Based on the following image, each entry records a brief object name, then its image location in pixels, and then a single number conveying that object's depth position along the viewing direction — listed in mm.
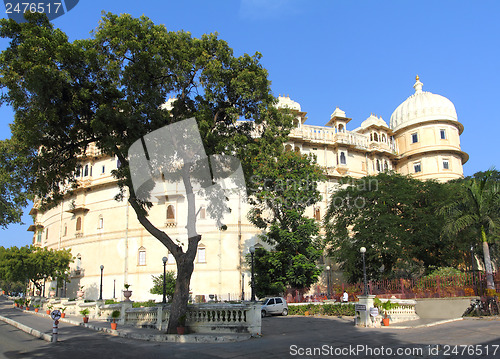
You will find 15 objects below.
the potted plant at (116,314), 19609
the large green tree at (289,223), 29828
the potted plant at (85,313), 21859
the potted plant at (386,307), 17436
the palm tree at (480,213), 20141
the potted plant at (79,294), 30772
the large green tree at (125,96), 14258
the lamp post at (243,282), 38088
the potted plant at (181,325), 14836
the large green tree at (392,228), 30672
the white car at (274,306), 25750
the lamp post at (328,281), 38112
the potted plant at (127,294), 21978
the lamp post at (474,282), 20741
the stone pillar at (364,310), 17258
